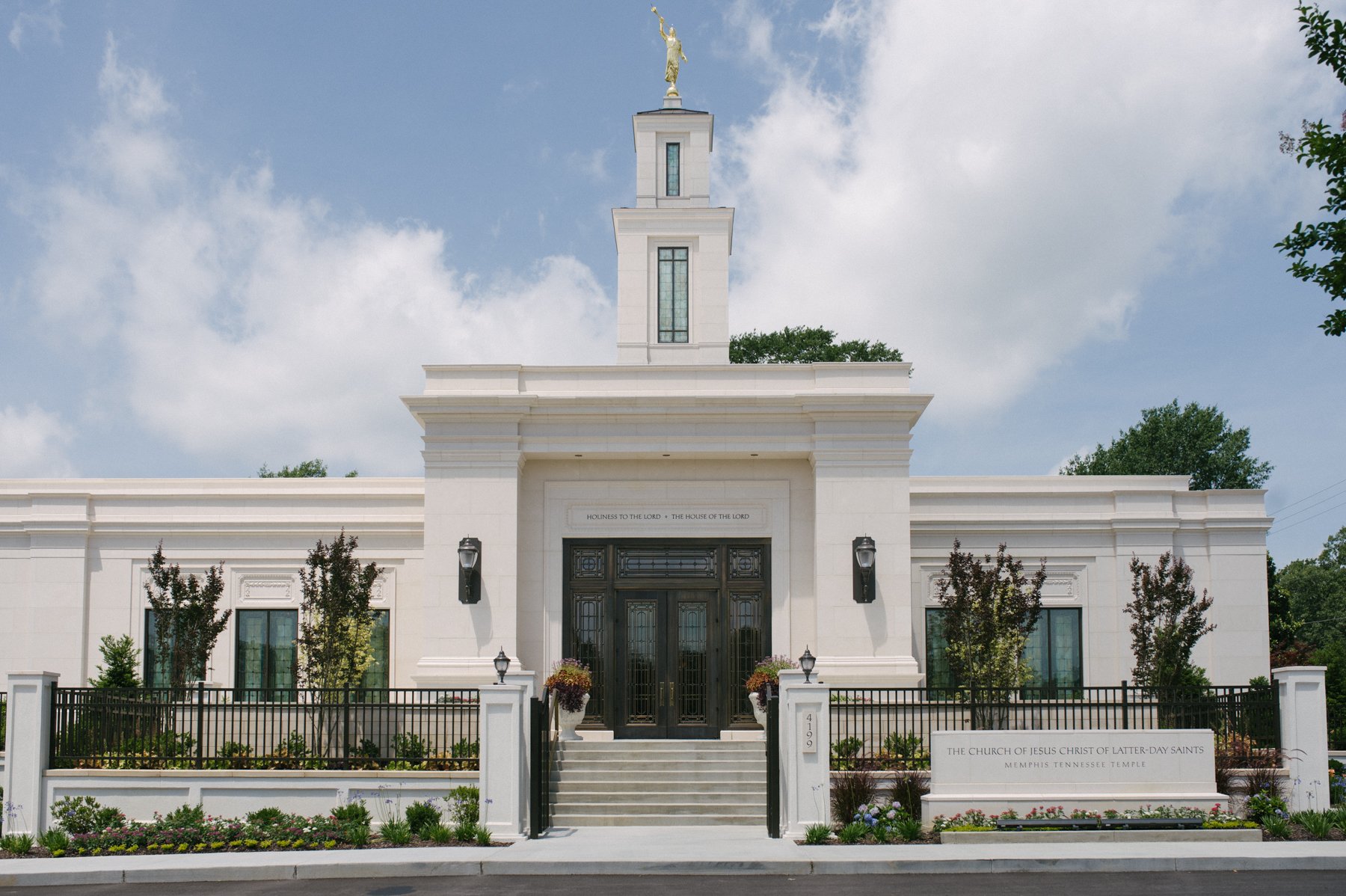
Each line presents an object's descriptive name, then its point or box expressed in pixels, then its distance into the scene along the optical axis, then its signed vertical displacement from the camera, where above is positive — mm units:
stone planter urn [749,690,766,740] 21797 -2037
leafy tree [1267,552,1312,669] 37031 -1110
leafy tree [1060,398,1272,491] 47094 +4925
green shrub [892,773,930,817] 17312 -2725
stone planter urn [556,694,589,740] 21453 -2186
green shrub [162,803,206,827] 17062 -3027
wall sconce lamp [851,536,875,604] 22047 +247
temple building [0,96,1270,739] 22438 +1027
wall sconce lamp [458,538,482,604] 22062 +281
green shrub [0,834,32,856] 16859 -3307
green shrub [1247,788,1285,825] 17297 -2954
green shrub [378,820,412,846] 16422 -3101
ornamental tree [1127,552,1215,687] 21328 -680
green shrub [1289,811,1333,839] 16766 -3091
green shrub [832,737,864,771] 18114 -2348
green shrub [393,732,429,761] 18344 -2267
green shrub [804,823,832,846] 16250 -3101
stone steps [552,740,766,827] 18578 -2913
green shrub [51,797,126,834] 17469 -3059
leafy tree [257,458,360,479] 54531 +4980
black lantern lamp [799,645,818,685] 17203 -1012
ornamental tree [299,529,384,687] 20312 -527
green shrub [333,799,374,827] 17219 -2997
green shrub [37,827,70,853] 16672 -3231
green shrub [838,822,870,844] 16312 -3094
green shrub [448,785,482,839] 17188 -2894
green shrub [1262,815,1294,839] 16719 -3119
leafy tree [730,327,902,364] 49688 +9248
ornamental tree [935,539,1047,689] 20469 -565
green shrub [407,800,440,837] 17172 -3021
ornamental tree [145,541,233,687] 20812 -537
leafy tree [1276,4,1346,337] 14352 +4565
